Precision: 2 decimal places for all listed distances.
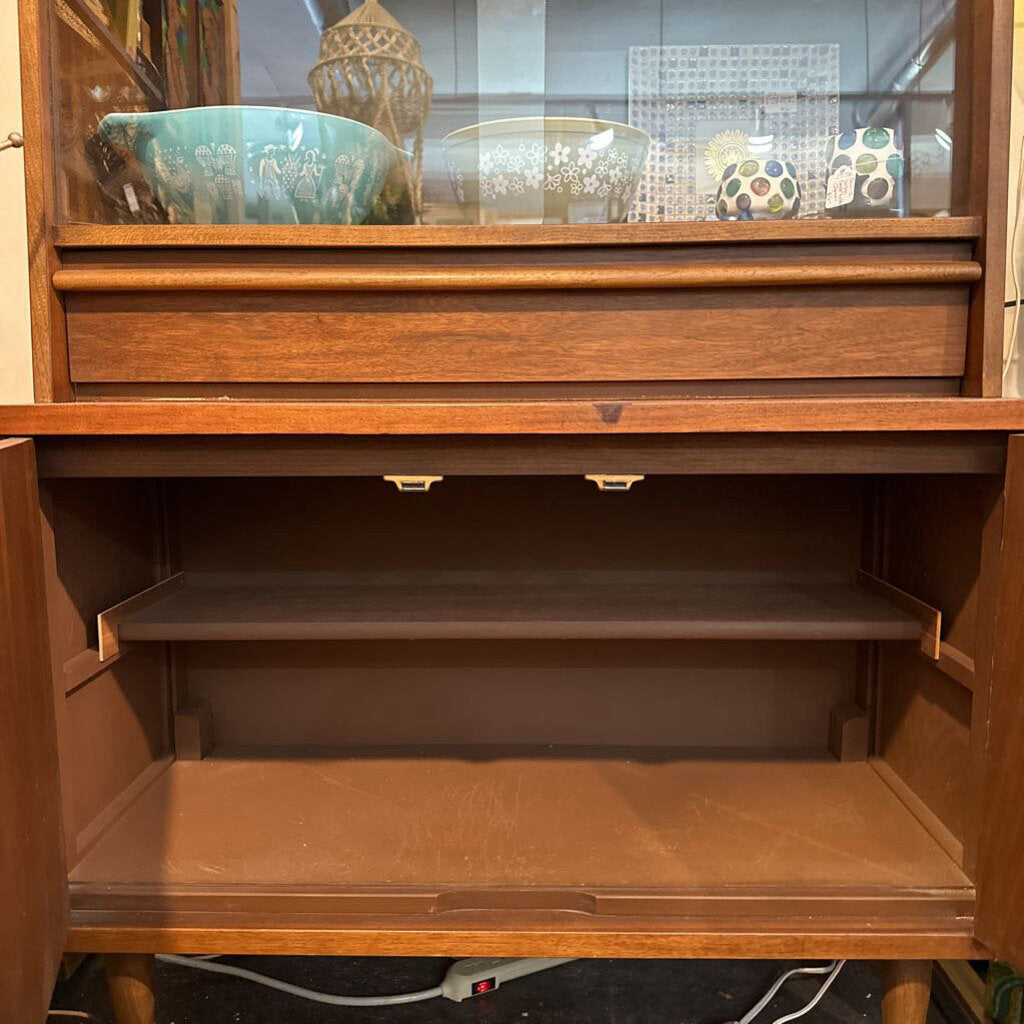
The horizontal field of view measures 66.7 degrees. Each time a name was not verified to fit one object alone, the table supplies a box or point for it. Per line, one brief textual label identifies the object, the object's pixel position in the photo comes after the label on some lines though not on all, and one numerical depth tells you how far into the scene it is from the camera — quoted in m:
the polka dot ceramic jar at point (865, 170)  0.88
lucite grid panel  0.91
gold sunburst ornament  0.91
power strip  1.04
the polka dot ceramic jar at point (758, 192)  0.89
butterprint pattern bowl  0.87
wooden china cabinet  0.76
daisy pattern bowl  0.89
